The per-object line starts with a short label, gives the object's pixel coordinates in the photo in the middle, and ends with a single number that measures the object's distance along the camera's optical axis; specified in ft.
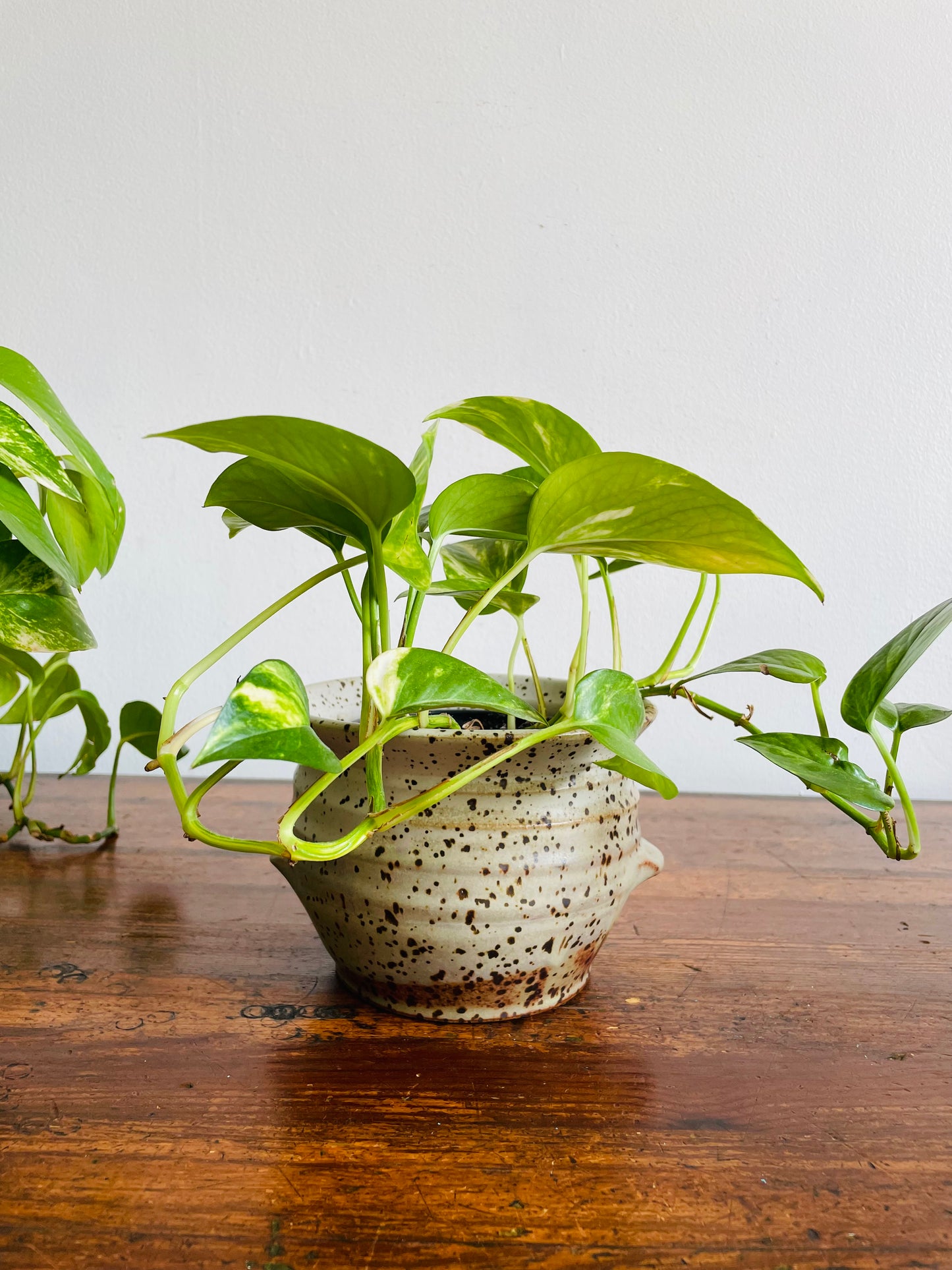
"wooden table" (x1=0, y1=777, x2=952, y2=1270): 0.96
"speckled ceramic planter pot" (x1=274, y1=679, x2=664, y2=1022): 1.31
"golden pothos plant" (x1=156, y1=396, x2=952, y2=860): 1.01
